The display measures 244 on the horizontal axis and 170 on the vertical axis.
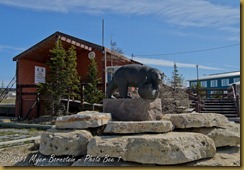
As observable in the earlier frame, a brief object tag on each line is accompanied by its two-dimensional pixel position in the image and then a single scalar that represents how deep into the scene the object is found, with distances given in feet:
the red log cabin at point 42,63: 41.01
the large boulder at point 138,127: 13.10
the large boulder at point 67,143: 13.06
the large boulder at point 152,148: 11.55
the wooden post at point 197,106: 38.14
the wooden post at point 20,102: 41.10
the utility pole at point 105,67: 39.74
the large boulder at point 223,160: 12.30
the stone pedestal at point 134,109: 15.06
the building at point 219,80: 95.91
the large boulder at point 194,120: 14.35
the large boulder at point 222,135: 14.45
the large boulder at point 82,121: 13.73
